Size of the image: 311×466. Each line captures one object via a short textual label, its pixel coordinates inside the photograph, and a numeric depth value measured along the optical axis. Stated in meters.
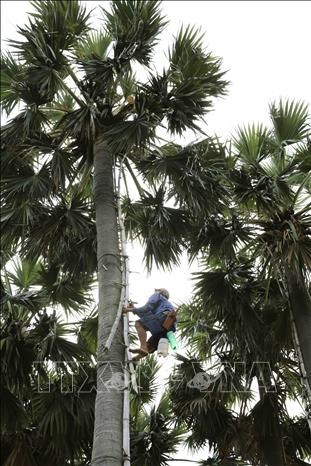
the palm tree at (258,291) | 9.60
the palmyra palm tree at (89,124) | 8.64
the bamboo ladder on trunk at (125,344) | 5.79
